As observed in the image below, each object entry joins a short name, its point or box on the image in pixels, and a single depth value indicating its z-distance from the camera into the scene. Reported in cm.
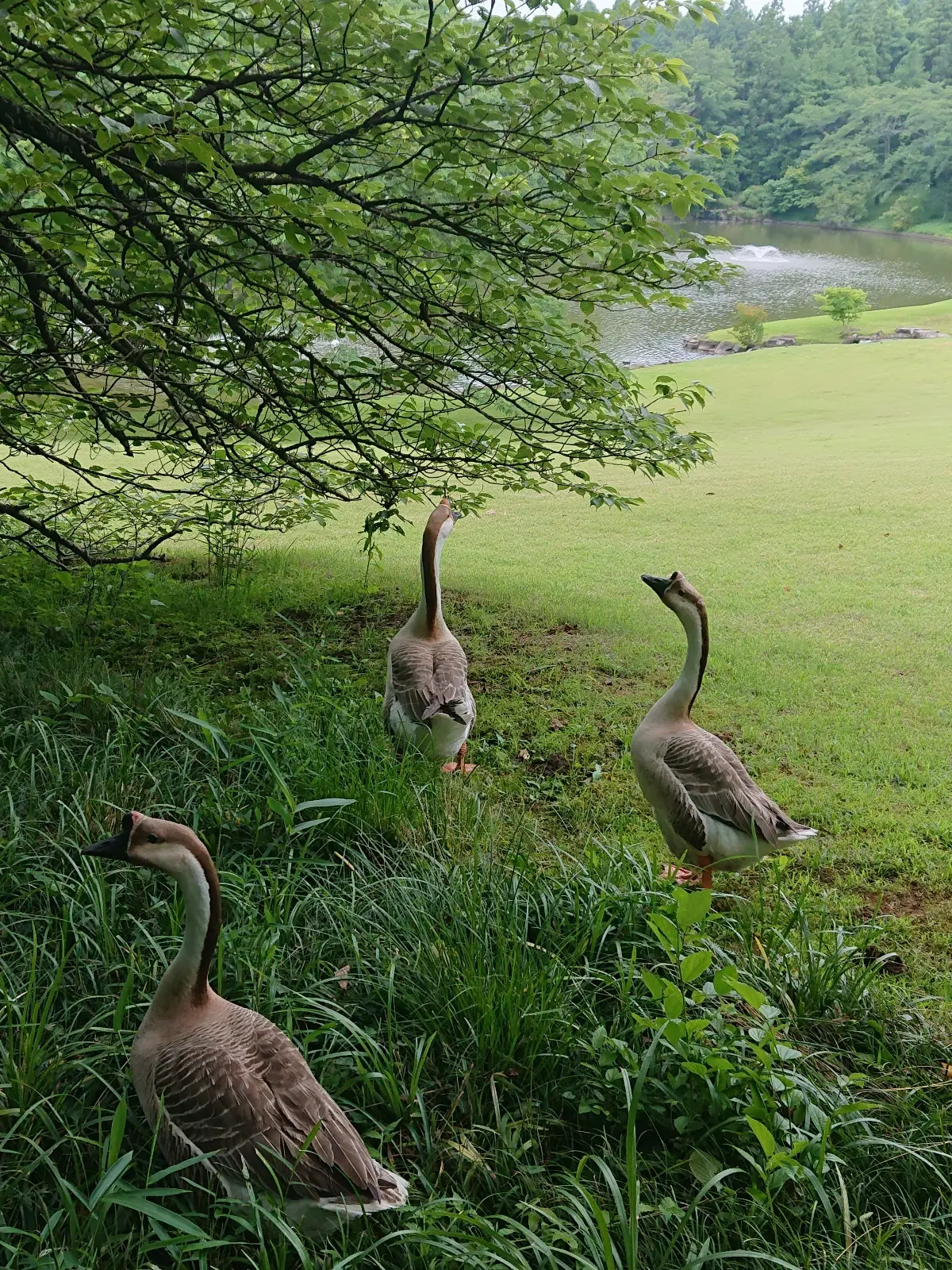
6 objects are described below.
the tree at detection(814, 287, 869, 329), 3572
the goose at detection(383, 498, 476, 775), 461
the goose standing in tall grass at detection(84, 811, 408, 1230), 221
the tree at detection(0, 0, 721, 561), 405
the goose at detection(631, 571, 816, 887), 397
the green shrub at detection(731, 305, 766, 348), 3419
